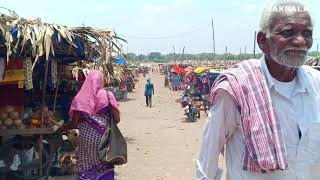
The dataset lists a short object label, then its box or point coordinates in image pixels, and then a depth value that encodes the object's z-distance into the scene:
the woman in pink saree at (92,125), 5.30
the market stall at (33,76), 6.43
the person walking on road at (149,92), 23.62
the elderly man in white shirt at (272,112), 2.03
